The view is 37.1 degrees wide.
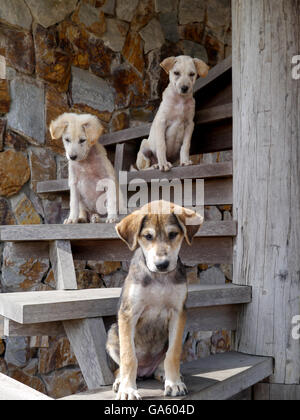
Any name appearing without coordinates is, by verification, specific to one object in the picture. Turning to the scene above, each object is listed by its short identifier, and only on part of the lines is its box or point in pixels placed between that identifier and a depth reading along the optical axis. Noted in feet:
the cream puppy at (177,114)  10.48
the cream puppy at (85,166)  9.22
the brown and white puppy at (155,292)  5.04
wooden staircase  5.84
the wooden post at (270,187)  7.92
